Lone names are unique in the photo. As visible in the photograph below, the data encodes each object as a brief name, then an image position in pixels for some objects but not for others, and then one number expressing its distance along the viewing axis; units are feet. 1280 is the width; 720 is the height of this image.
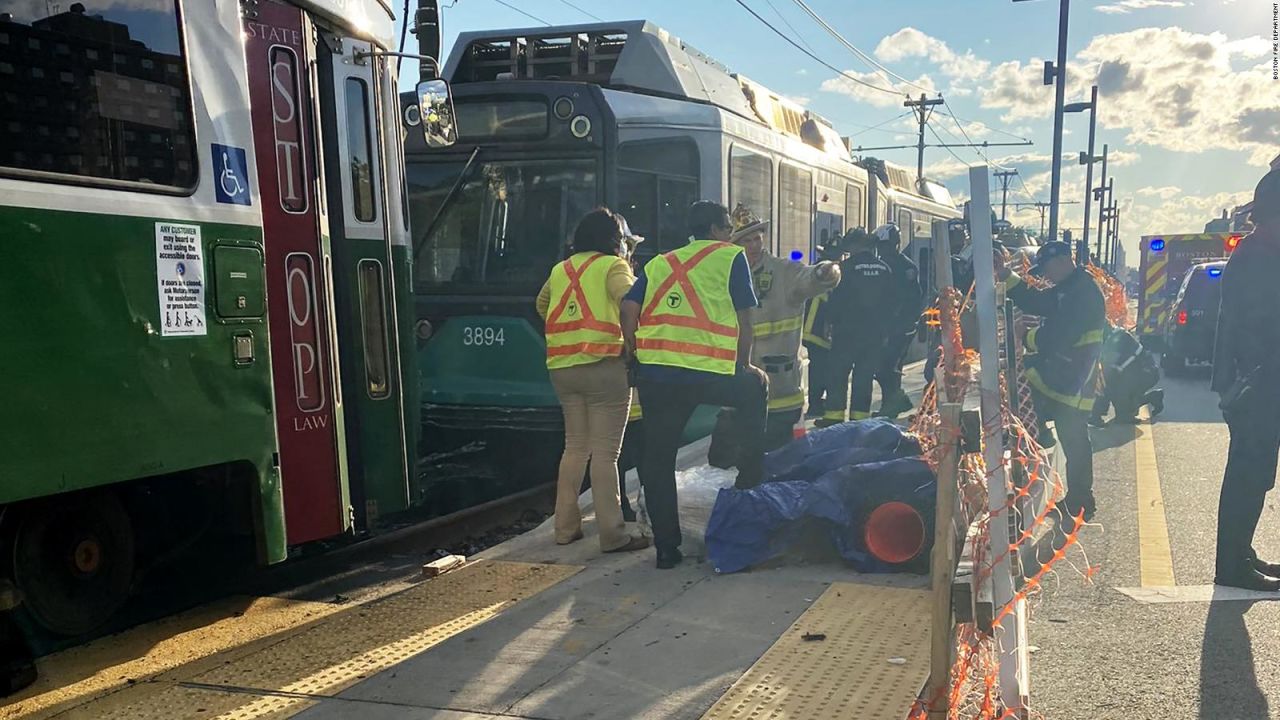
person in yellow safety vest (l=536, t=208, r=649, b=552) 18.02
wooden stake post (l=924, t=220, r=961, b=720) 9.70
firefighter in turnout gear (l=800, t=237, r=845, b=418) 31.27
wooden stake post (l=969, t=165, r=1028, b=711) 10.42
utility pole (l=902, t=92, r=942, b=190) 154.20
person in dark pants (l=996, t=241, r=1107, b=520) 21.02
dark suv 50.37
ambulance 67.92
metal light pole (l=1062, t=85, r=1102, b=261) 124.63
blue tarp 16.74
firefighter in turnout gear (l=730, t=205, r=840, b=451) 23.82
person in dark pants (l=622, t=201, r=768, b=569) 16.94
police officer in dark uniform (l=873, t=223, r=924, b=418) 29.78
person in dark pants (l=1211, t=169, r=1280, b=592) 16.28
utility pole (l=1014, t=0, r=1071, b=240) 72.54
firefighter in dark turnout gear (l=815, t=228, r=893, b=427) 29.35
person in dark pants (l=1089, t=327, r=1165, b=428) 33.65
